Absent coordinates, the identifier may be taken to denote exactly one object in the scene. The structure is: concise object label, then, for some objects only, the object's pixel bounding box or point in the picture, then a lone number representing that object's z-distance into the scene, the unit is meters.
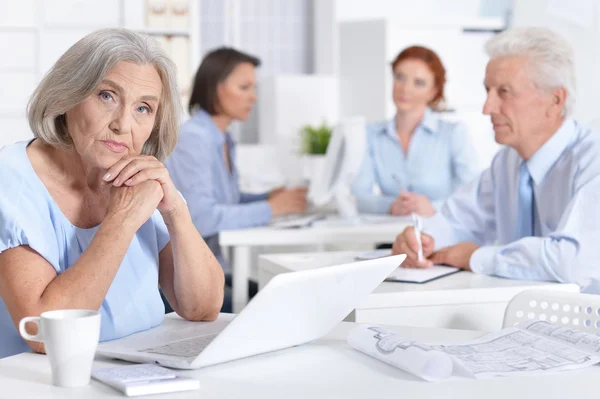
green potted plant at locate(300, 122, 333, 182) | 5.84
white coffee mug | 1.19
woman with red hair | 4.35
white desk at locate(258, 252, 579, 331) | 2.10
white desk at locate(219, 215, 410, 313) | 3.30
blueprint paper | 1.31
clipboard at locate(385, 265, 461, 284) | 2.28
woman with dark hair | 3.59
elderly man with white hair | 2.36
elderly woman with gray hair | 1.55
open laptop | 1.28
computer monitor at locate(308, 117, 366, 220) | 3.72
